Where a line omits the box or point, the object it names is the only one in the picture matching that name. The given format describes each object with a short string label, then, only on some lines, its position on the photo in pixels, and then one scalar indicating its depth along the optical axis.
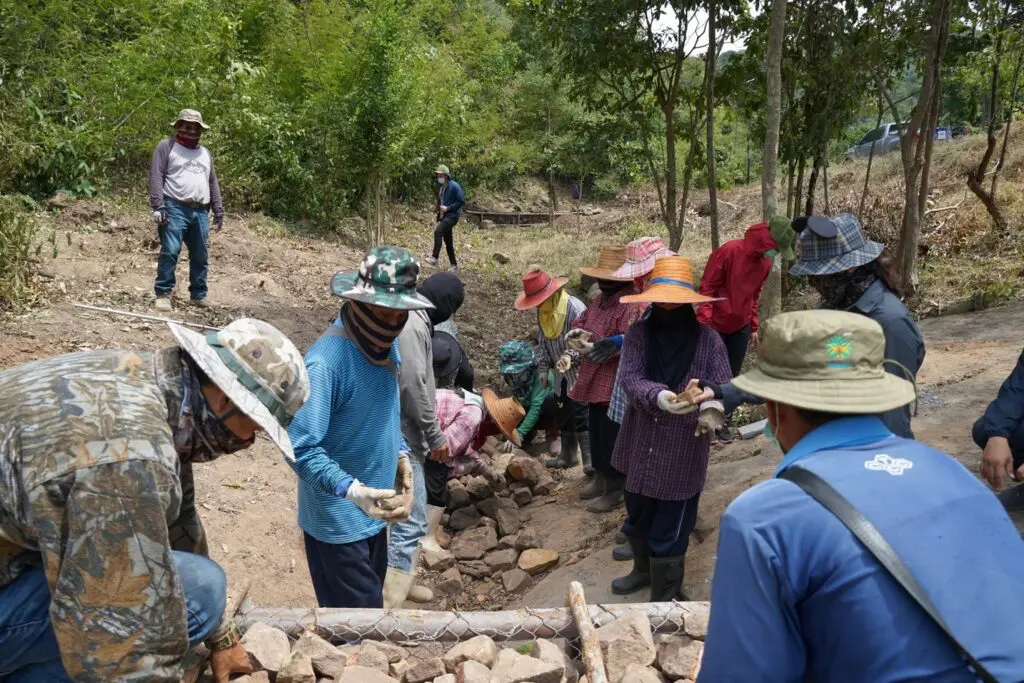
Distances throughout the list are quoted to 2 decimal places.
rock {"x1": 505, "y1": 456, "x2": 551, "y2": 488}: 6.13
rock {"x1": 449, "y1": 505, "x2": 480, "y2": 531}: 5.75
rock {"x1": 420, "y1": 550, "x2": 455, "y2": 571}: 5.05
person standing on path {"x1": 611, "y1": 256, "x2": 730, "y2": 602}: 3.58
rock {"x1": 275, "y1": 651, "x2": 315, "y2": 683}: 2.45
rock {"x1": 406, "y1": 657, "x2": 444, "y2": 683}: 2.58
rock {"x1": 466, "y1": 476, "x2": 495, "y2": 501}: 6.04
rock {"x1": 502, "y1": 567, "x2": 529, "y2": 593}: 4.89
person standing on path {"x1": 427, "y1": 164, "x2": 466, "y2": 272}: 13.26
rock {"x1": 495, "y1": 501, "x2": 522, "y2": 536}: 5.60
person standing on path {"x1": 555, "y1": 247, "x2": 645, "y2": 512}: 4.82
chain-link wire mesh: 2.76
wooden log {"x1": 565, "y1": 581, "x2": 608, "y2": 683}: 2.49
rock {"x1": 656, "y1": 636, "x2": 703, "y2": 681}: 2.56
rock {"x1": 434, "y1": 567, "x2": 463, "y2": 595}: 4.89
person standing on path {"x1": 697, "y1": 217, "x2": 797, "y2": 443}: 5.52
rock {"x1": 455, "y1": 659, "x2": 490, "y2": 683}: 2.47
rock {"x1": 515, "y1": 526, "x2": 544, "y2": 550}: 5.35
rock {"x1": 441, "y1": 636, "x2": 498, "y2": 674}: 2.62
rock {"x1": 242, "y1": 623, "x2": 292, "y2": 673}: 2.47
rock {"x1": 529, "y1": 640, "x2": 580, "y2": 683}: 2.54
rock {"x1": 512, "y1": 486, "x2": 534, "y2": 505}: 5.99
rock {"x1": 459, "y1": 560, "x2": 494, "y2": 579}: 5.09
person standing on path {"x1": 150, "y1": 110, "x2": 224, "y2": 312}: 7.44
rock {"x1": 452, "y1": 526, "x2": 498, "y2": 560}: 5.27
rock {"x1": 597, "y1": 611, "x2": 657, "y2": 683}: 2.54
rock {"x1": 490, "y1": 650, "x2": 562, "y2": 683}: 2.44
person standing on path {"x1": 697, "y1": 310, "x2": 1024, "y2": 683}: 1.32
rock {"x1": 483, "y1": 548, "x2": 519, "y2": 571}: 5.12
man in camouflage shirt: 1.63
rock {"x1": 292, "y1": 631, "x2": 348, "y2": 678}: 2.55
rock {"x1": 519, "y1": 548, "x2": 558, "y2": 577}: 5.02
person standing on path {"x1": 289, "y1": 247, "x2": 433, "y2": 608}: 2.70
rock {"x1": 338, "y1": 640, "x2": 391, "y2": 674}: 2.59
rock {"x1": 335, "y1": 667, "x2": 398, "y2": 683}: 2.42
